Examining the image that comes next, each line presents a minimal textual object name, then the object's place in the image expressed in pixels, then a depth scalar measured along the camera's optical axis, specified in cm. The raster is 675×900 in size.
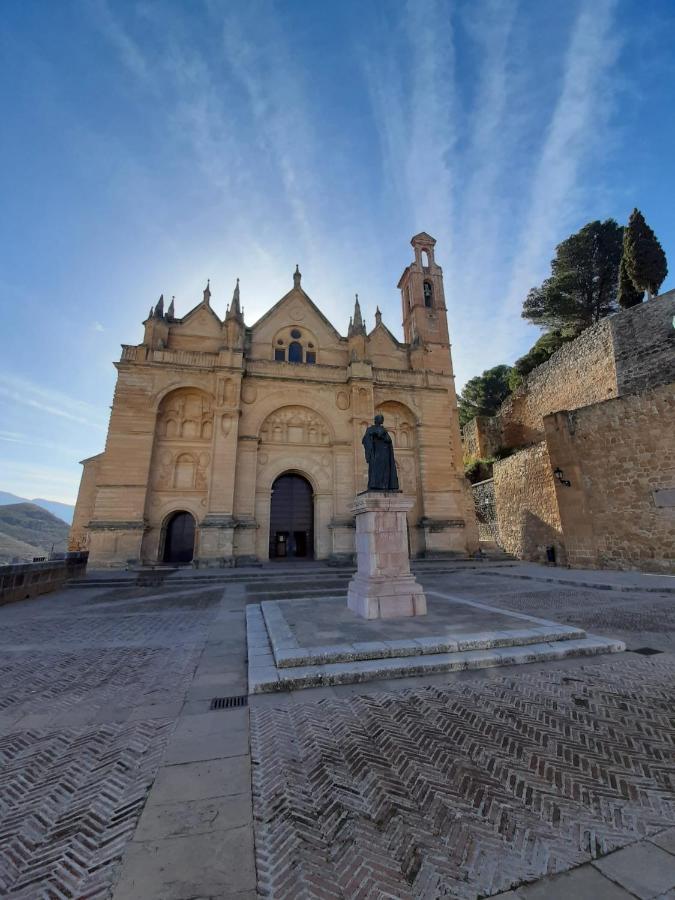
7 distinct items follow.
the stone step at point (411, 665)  418
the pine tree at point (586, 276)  3014
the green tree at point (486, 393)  3978
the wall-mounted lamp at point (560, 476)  1593
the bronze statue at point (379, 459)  792
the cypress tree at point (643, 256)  2275
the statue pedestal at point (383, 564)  683
